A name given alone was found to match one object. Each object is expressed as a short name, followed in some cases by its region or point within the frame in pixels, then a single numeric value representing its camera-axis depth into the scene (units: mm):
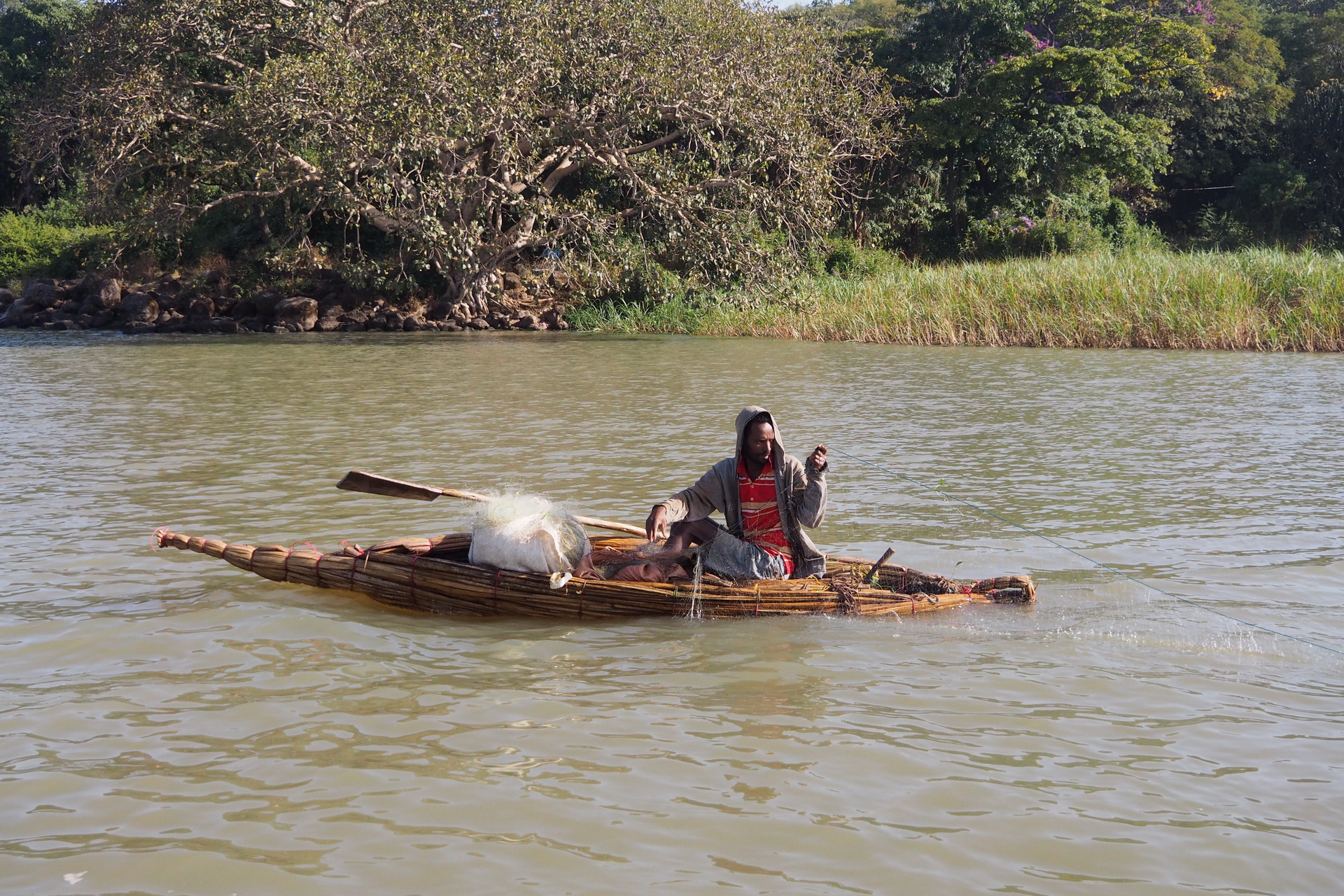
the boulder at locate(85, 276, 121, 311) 25969
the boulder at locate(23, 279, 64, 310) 26438
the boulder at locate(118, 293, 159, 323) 25516
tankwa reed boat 5445
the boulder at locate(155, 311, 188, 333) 25277
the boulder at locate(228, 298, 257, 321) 26125
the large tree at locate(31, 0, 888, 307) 20125
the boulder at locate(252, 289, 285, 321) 25688
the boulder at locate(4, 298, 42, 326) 25766
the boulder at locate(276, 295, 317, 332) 25016
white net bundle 5504
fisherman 5730
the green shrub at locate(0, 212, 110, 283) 29938
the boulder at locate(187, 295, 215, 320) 25542
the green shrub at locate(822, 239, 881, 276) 28797
